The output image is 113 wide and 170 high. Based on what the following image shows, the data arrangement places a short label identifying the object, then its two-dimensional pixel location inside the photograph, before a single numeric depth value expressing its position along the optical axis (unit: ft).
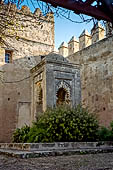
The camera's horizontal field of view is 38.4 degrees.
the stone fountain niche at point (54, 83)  27.58
